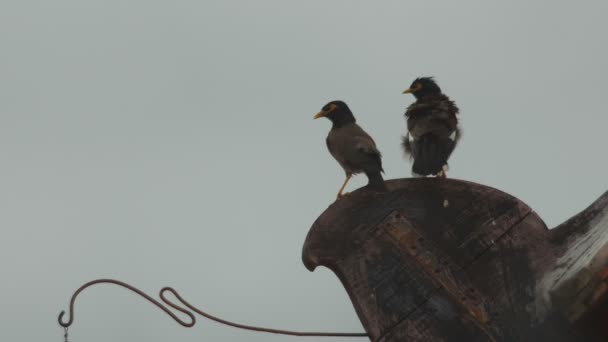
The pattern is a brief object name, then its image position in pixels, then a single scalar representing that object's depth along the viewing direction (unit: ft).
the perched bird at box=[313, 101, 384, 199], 46.33
